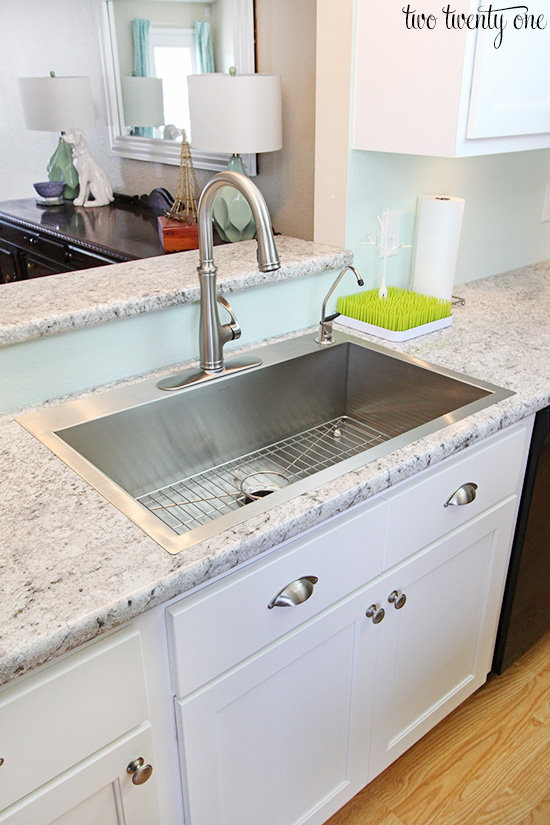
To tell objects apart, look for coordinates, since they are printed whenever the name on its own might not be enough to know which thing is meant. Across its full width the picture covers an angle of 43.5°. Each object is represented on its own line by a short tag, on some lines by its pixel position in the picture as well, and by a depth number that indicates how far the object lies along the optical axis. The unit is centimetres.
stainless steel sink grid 127
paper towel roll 174
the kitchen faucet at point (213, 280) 114
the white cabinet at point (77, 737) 79
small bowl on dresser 344
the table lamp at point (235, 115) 192
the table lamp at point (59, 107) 325
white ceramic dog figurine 325
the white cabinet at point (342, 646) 98
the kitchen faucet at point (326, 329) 158
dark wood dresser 262
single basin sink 124
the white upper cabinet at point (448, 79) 137
